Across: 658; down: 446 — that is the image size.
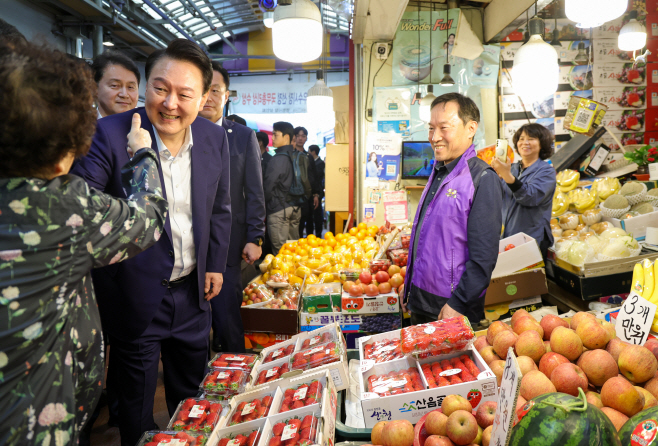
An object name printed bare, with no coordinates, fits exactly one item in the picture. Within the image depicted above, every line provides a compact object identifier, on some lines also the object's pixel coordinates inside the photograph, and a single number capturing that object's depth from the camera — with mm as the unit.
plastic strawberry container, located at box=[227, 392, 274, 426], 1471
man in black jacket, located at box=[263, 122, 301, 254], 6145
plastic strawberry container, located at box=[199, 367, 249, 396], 1694
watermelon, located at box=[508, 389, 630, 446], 863
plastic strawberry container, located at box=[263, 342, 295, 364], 1941
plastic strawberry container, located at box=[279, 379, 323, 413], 1452
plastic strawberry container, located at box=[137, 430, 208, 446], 1351
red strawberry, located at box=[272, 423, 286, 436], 1337
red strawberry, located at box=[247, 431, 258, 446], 1328
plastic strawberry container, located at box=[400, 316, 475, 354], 1529
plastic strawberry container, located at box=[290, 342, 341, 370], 1703
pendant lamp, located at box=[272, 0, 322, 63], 2977
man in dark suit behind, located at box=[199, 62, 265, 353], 2758
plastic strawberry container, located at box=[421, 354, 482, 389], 1435
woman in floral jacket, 836
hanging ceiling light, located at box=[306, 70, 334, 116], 5672
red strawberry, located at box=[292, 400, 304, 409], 1446
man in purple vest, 1957
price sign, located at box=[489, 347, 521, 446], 877
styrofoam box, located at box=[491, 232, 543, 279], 3090
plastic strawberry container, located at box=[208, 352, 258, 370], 1855
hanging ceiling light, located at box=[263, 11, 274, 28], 7246
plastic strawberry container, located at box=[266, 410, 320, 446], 1249
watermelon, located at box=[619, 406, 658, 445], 885
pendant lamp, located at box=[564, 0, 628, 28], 2555
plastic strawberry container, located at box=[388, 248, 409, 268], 3430
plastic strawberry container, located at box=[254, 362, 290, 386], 1735
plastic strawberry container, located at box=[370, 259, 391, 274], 3338
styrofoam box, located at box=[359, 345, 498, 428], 1375
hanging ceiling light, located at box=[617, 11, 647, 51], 4758
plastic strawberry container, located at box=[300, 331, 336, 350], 1907
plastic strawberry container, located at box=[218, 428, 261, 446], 1344
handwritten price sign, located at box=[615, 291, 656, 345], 1462
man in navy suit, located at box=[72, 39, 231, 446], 1600
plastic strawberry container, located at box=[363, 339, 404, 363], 1679
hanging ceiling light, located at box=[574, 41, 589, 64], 5230
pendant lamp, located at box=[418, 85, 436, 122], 4789
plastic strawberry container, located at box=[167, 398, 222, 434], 1473
